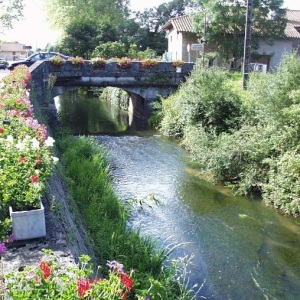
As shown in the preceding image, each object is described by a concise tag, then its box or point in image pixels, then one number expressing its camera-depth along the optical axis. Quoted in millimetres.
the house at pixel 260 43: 28859
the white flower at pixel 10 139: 4988
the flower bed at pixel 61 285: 2520
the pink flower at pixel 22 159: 4442
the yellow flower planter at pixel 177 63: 20969
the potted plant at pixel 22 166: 3873
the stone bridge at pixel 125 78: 19644
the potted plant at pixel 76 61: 19625
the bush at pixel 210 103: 14815
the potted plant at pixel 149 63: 20609
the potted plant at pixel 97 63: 19906
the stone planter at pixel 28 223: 3678
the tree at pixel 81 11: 39000
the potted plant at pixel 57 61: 19031
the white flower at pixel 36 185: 3938
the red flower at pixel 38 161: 4492
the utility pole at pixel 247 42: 16766
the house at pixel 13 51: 89438
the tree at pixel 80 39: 33406
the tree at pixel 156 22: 40462
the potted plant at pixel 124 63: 20203
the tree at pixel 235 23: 24719
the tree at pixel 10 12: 33125
